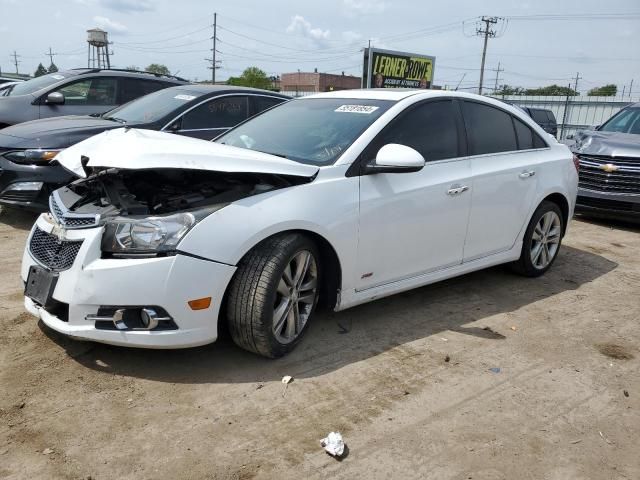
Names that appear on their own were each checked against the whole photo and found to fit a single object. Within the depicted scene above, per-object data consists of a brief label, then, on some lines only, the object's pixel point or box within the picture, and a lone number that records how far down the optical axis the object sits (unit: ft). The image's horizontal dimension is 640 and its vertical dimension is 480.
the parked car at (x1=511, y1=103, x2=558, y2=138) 82.46
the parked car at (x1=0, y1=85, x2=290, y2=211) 19.60
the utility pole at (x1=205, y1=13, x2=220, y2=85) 206.59
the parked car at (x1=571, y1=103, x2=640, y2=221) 25.55
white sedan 9.98
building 266.98
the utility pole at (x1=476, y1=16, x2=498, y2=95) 186.50
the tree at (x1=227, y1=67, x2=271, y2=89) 253.30
